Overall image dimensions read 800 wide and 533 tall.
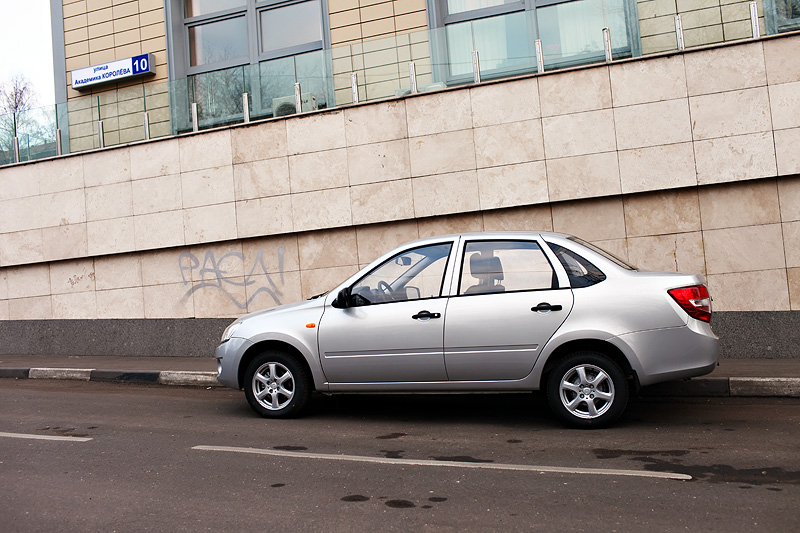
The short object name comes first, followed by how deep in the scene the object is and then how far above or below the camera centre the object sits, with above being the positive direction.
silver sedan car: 6.16 -0.23
